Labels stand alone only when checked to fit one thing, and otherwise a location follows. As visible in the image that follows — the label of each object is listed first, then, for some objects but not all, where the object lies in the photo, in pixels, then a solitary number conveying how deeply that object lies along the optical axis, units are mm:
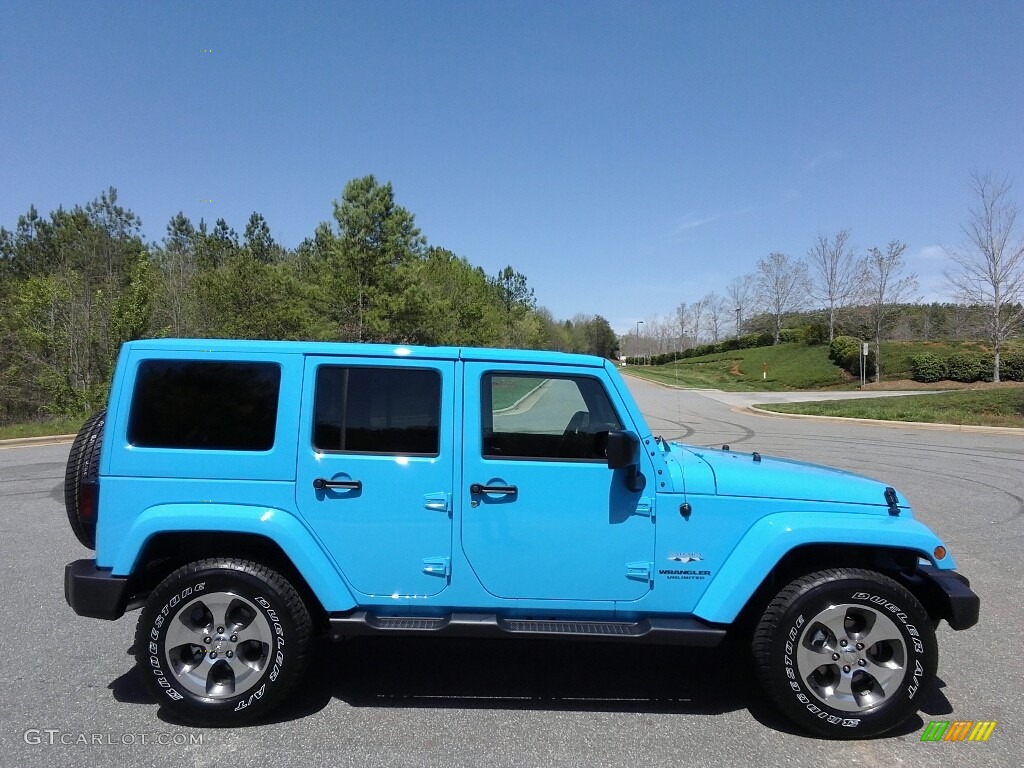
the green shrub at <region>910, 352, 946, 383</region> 39375
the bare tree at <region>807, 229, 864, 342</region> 48250
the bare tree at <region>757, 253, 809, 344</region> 66250
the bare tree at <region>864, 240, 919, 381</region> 43156
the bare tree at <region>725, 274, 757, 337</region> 77562
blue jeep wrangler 3010
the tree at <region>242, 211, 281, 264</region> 42938
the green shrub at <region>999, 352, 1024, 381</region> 36906
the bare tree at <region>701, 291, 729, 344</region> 85625
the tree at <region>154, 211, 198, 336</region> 28953
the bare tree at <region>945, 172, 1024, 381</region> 32344
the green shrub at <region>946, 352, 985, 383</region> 38256
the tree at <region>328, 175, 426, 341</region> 30953
